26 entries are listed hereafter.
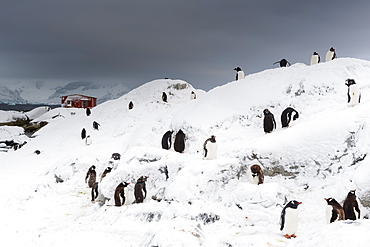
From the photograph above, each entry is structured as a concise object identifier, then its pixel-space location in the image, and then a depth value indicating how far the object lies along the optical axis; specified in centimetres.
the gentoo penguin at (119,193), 958
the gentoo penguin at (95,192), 1092
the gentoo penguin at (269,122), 1163
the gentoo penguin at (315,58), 1786
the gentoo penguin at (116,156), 1545
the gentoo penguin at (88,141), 2322
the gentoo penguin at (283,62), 2062
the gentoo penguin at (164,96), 2898
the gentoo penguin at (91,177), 1281
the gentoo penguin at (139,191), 940
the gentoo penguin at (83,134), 2483
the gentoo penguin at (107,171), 1240
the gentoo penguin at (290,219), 597
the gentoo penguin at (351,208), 600
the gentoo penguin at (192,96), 2885
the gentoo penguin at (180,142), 1238
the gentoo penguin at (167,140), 1277
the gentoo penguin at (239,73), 2039
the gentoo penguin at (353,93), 1016
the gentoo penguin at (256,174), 845
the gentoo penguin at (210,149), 995
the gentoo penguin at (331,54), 1819
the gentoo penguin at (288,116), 1144
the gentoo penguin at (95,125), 2657
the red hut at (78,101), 5244
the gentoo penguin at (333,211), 586
